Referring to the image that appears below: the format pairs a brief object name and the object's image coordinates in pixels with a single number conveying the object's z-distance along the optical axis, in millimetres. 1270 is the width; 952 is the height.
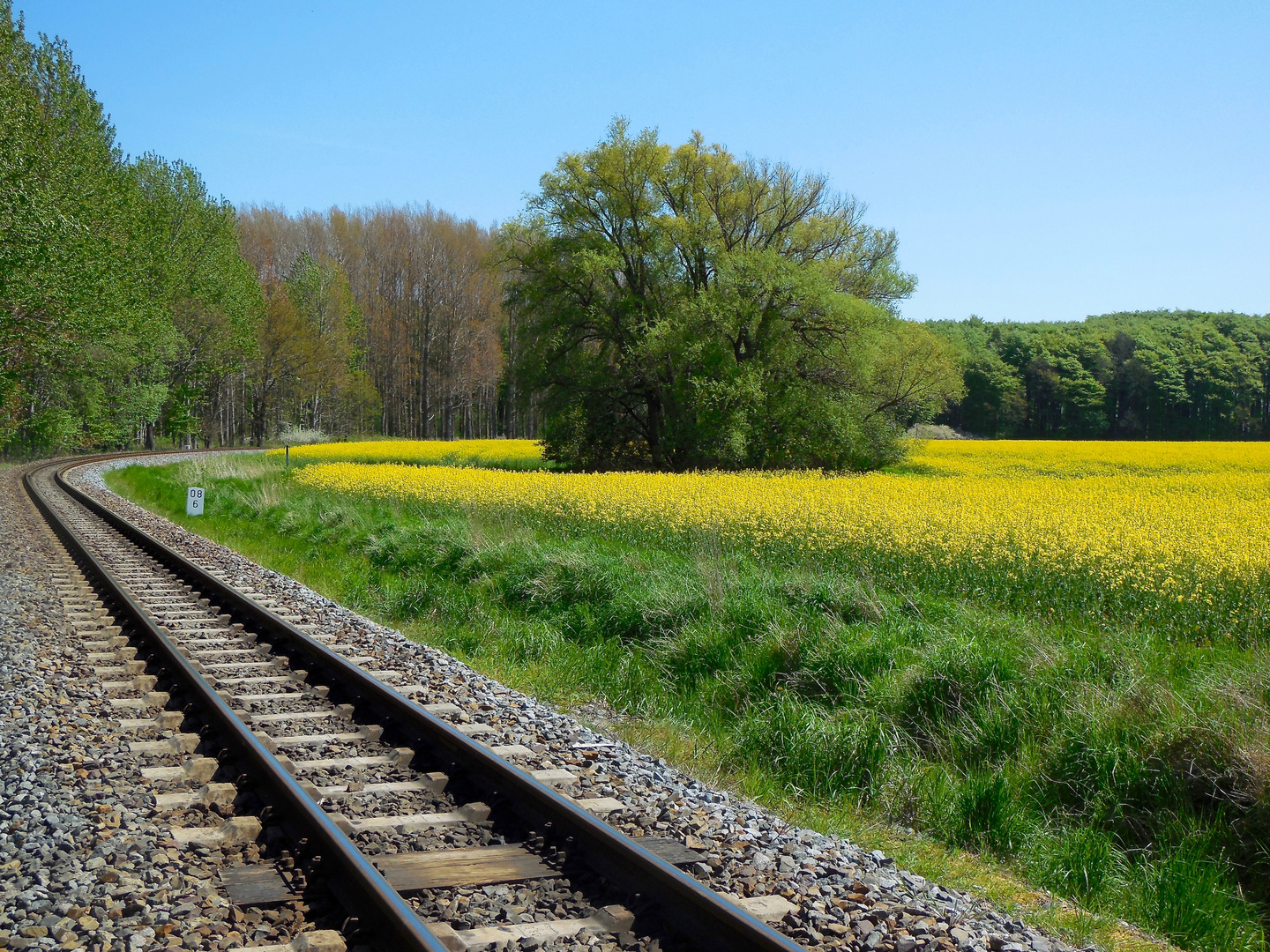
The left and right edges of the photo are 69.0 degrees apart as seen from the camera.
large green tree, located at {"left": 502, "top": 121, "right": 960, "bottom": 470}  34469
